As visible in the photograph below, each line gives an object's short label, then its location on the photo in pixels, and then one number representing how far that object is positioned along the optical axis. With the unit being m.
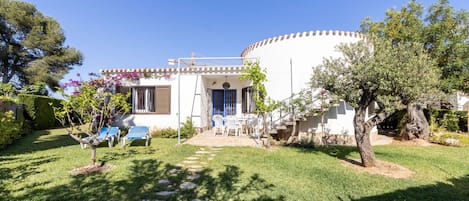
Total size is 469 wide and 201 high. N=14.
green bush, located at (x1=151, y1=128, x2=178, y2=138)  11.47
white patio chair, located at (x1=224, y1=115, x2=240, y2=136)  10.56
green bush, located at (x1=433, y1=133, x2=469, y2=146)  9.74
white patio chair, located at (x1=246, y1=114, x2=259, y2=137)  11.57
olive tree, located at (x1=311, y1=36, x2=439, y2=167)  5.31
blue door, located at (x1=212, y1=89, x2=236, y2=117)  13.80
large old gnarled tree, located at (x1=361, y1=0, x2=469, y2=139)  9.50
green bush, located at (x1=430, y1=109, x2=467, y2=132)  12.59
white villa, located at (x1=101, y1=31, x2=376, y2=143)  10.38
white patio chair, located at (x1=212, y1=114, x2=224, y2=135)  10.99
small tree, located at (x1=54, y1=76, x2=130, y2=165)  5.99
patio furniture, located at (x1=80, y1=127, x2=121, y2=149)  8.93
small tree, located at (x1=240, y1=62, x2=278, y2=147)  8.69
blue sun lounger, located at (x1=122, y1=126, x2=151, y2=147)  9.05
